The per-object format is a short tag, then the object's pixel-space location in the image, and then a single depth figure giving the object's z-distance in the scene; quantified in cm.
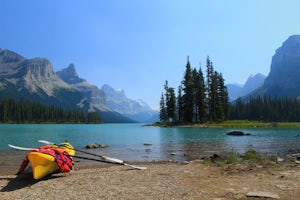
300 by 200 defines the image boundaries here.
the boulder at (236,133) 4679
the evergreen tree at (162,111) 10566
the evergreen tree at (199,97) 8190
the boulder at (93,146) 2952
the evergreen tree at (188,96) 8397
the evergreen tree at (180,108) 8882
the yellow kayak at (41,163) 1250
